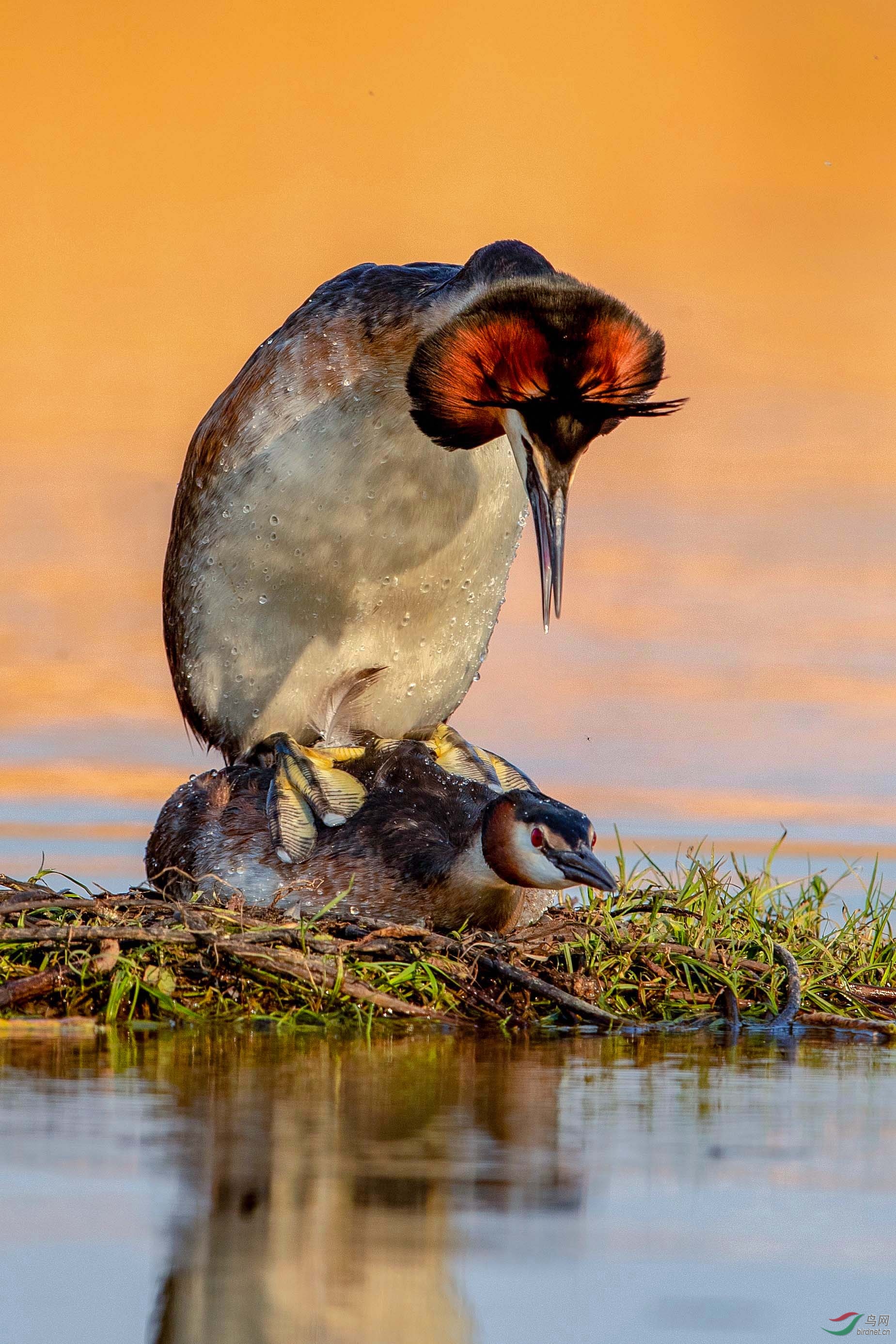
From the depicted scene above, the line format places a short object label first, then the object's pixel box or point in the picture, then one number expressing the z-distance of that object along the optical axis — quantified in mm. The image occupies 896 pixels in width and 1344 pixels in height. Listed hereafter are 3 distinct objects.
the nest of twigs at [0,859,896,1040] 10352
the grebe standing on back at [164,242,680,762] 11734
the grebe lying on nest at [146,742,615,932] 11406
